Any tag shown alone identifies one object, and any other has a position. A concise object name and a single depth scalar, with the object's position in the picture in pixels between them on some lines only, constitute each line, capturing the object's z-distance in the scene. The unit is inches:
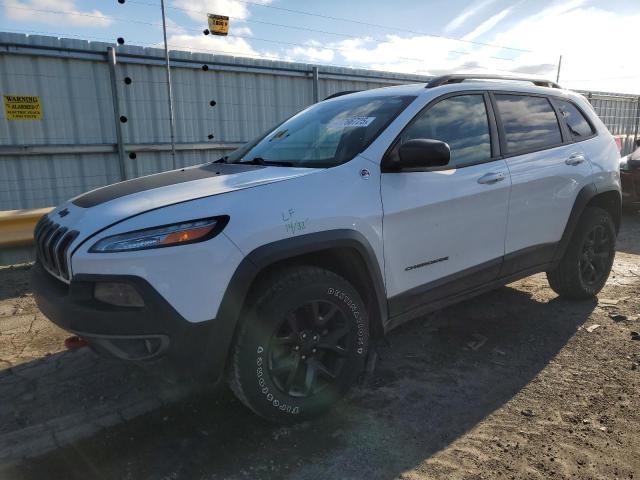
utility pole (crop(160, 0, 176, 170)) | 248.5
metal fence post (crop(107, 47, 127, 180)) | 265.4
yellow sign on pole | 284.6
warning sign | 248.8
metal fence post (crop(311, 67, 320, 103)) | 351.9
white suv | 85.1
